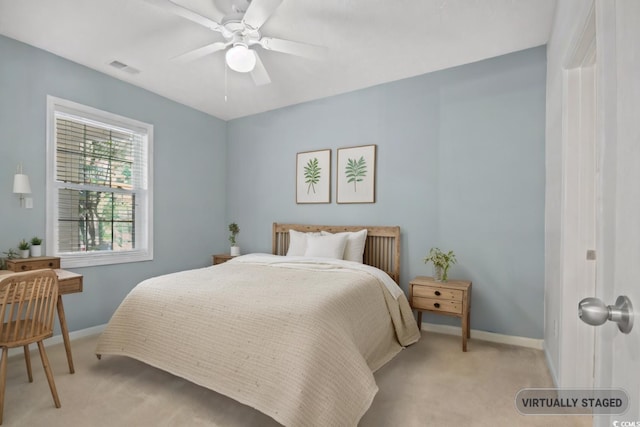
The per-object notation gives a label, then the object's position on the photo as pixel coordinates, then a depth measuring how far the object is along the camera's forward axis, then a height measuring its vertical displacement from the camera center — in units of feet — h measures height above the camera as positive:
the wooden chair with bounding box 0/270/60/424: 5.95 -2.15
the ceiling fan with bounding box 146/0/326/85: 6.93 +4.28
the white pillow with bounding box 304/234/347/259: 11.20 -1.18
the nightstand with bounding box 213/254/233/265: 14.31 -2.07
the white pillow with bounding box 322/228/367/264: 11.37 -1.15
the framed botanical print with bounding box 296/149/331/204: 13.24 +1.60
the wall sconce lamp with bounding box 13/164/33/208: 8.81 +0.78
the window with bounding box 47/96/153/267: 10.18 +0.91
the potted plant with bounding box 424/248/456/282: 9.98 -1.57
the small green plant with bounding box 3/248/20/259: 8.78 -1.22
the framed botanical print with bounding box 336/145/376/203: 12.20 +1.58
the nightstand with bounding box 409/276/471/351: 9.21 -2.50
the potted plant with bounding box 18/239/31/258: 8.89 -1.08
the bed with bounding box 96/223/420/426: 5.44 -2.53
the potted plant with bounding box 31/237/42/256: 9.17 -1.04
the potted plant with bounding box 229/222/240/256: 14.76 -1.24
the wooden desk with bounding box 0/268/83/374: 7.63 -1.92
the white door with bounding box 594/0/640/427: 1.98 +0.17
